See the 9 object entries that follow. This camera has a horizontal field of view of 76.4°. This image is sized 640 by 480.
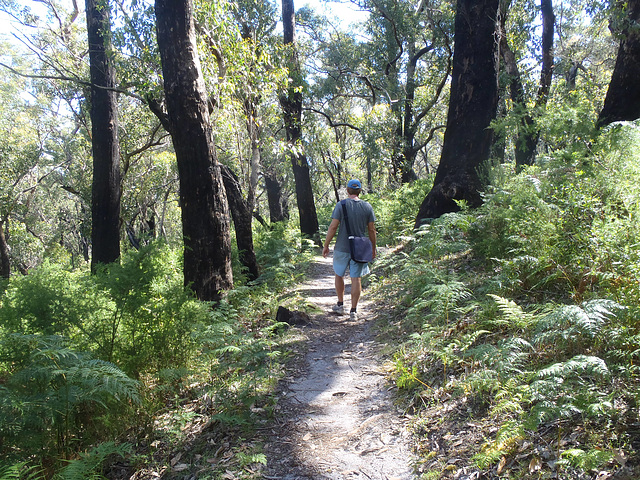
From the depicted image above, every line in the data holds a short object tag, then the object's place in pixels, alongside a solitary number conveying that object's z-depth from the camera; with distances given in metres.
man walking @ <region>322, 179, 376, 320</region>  6.01
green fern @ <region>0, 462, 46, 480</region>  2.18
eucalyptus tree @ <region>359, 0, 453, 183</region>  17.14
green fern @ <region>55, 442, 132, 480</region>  2.35
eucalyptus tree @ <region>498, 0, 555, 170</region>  13.20
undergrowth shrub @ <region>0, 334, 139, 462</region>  2.67
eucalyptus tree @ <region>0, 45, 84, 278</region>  19.27
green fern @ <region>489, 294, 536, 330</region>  3.20
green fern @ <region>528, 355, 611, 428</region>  2.29
